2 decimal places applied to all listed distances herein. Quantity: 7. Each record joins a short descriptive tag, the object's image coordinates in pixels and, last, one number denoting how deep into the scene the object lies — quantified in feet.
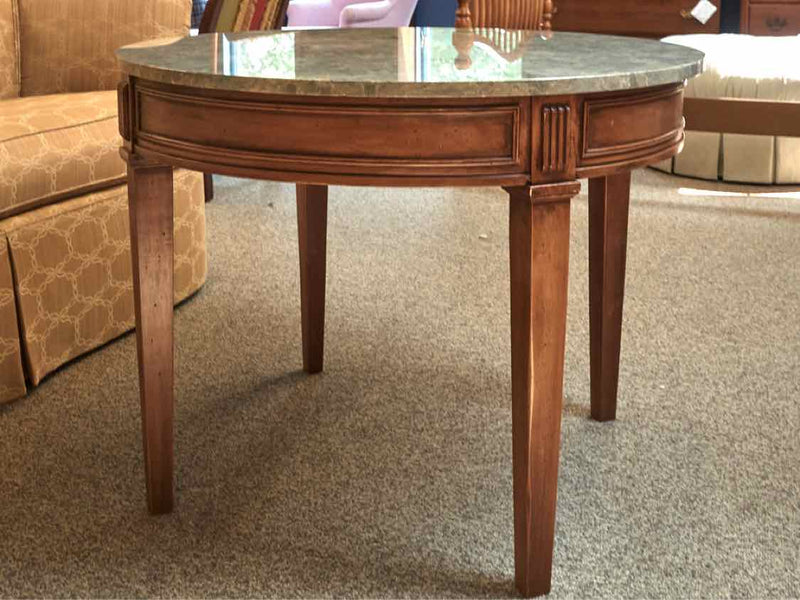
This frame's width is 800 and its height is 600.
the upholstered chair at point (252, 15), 9.41
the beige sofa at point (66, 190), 7.38
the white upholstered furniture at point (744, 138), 13.38
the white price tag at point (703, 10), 19.97
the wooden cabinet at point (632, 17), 20.03
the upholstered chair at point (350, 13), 20.89
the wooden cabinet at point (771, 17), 19.69
